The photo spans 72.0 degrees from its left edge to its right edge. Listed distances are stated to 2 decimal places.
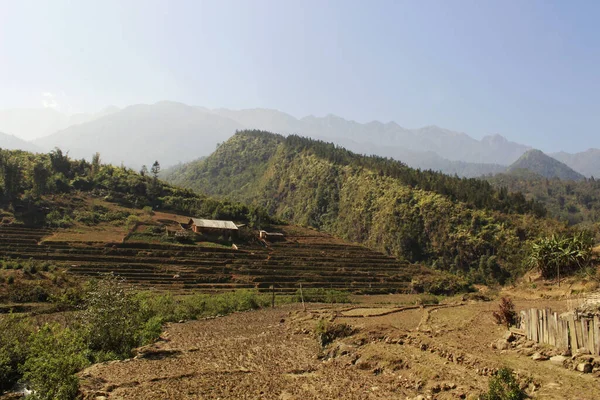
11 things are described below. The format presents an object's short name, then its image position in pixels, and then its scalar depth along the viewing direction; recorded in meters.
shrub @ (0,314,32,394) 16.27
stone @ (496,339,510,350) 14.81
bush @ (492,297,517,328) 17.69
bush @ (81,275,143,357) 19.25
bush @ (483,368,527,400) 9.92
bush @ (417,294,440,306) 38.47
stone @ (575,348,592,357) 12.06
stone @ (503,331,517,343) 15.16
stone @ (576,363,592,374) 11.39
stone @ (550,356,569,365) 12.20
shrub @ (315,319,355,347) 21.03
